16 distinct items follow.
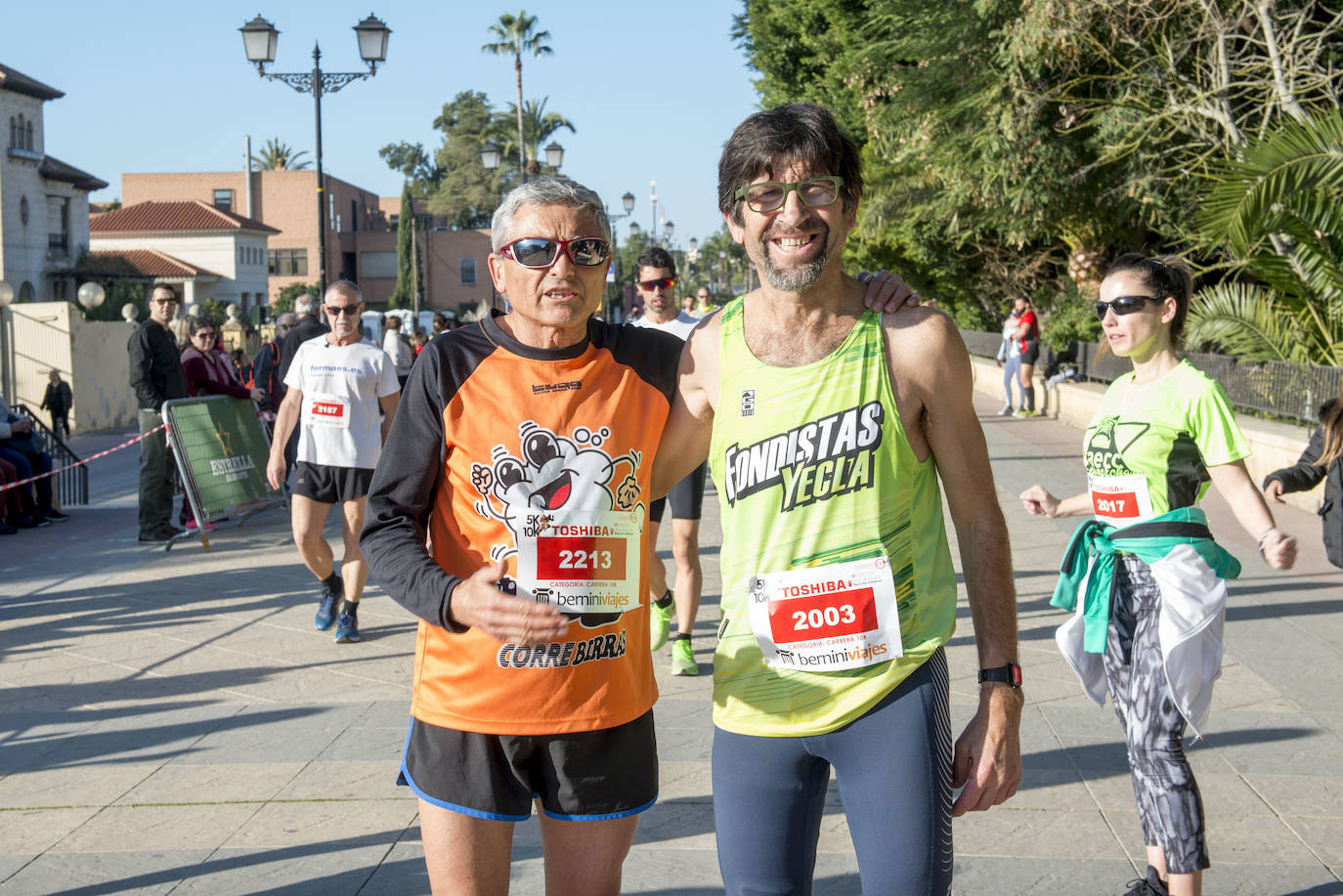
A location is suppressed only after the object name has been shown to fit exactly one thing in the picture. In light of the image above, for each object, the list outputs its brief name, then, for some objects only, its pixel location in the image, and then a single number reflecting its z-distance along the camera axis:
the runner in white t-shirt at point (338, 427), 6.88
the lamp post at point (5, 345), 19.53
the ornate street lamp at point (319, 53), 16.05
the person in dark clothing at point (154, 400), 10.62
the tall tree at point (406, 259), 74.62
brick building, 77.94
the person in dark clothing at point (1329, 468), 4.57
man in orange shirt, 2.57
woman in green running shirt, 3.51
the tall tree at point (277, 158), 99.12
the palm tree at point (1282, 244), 10.99
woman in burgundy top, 11.57
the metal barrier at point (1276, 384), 12.12
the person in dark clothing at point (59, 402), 19.59
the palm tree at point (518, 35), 49.81
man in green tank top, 2.37
